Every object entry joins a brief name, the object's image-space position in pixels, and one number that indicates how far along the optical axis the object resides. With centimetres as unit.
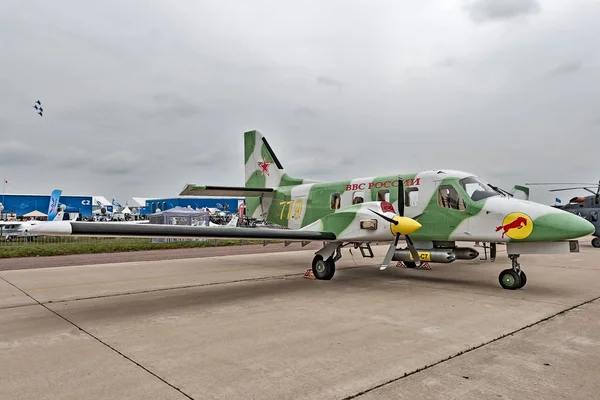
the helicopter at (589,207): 2312
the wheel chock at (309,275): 1162
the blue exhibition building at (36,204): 6850
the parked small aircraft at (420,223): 847
